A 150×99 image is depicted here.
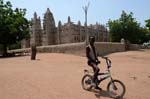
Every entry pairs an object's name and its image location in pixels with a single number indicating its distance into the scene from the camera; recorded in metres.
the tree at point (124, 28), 21.94
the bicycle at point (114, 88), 3.65
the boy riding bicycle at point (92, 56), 3.97
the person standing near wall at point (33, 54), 9.75
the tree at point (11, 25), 13.37
